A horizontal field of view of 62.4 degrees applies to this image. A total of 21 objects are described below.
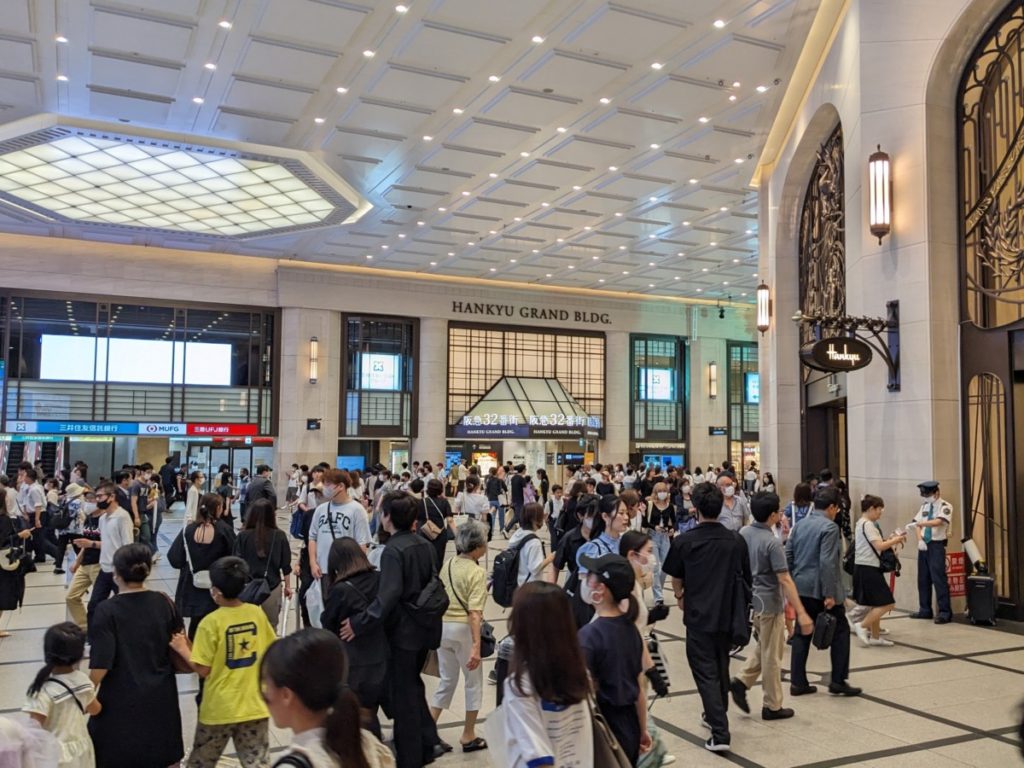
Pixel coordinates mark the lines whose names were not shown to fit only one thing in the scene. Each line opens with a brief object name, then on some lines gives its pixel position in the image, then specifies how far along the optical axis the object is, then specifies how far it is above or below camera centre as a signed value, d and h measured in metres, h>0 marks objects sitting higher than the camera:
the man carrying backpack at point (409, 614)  4.56 -0.99
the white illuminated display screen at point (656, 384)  34.44 +2.10
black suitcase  8.79 -1.67
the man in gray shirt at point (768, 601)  5.77 -1.15
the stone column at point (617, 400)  33.22 +1.36
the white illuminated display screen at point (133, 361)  25.55 +2.15
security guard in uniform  8.96 -1.04
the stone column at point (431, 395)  29.95 +1.35
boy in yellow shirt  3.98 -1.17
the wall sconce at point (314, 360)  28.19 +2.38
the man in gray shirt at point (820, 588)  6.24 -1.12
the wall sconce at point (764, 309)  15.88 +2.39
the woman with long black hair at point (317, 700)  2.04 -0.68
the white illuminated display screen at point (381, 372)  29.69 +2.12
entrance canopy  30.58 +0.71
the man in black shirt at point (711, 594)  5.13 -0.97
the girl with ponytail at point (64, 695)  3.34 -1.06
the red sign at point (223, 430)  27.11 +0.02
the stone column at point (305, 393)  27.75 +1.28
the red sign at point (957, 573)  9.07 -1.46
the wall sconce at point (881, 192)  9.69 +2.81
